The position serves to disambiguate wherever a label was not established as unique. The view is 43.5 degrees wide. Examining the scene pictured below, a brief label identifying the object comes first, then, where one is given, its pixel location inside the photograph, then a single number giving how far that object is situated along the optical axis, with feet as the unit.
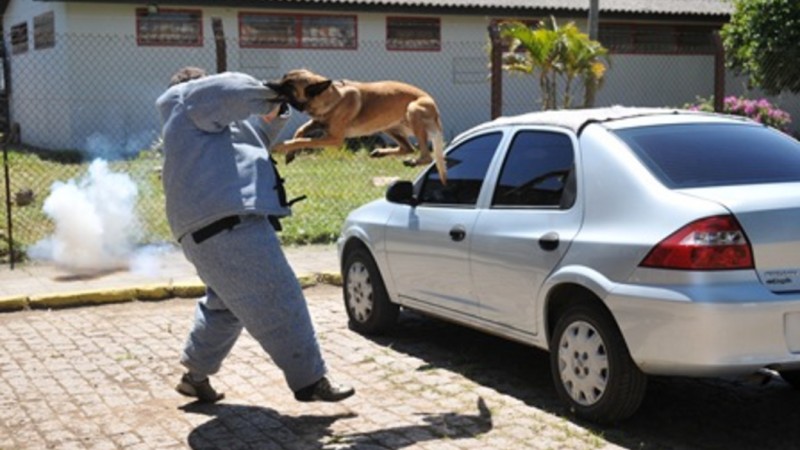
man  16.31
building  66.74
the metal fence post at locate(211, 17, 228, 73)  32.91
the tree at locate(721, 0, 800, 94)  61.11
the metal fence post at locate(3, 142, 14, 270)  31.32
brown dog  17.29
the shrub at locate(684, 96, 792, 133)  62.69
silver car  14.98
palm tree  49.60
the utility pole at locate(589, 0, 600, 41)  60.39
